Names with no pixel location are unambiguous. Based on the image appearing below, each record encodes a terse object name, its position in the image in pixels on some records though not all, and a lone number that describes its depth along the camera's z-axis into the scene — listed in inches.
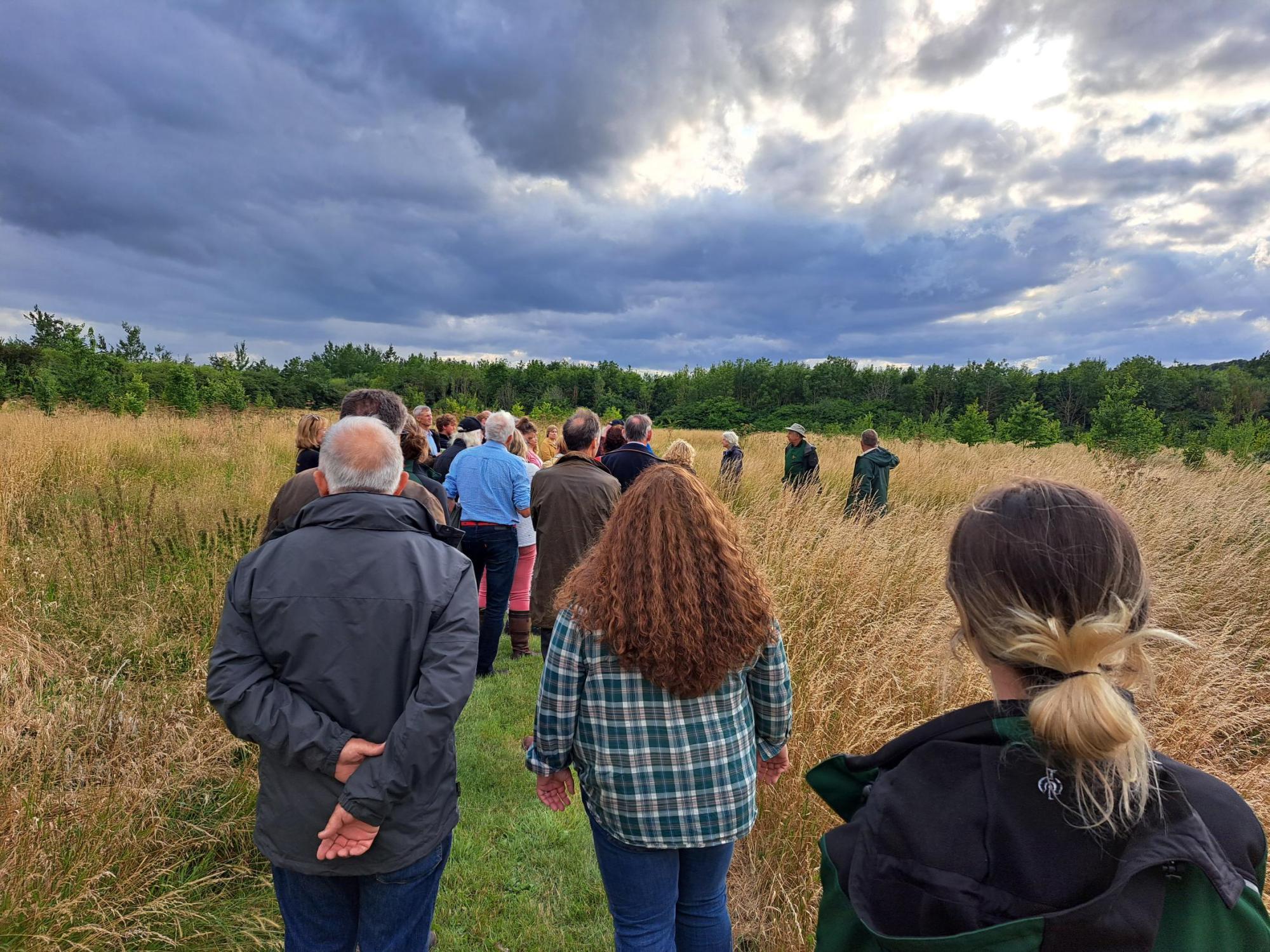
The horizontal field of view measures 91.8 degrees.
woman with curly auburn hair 71.6
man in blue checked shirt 199.9
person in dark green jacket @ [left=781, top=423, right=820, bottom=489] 374.0
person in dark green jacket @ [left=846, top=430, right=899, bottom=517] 353.1
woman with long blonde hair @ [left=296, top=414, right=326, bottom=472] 176.2
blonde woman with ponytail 32.6
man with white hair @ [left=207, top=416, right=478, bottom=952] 69.5
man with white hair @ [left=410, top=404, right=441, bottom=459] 320.5
